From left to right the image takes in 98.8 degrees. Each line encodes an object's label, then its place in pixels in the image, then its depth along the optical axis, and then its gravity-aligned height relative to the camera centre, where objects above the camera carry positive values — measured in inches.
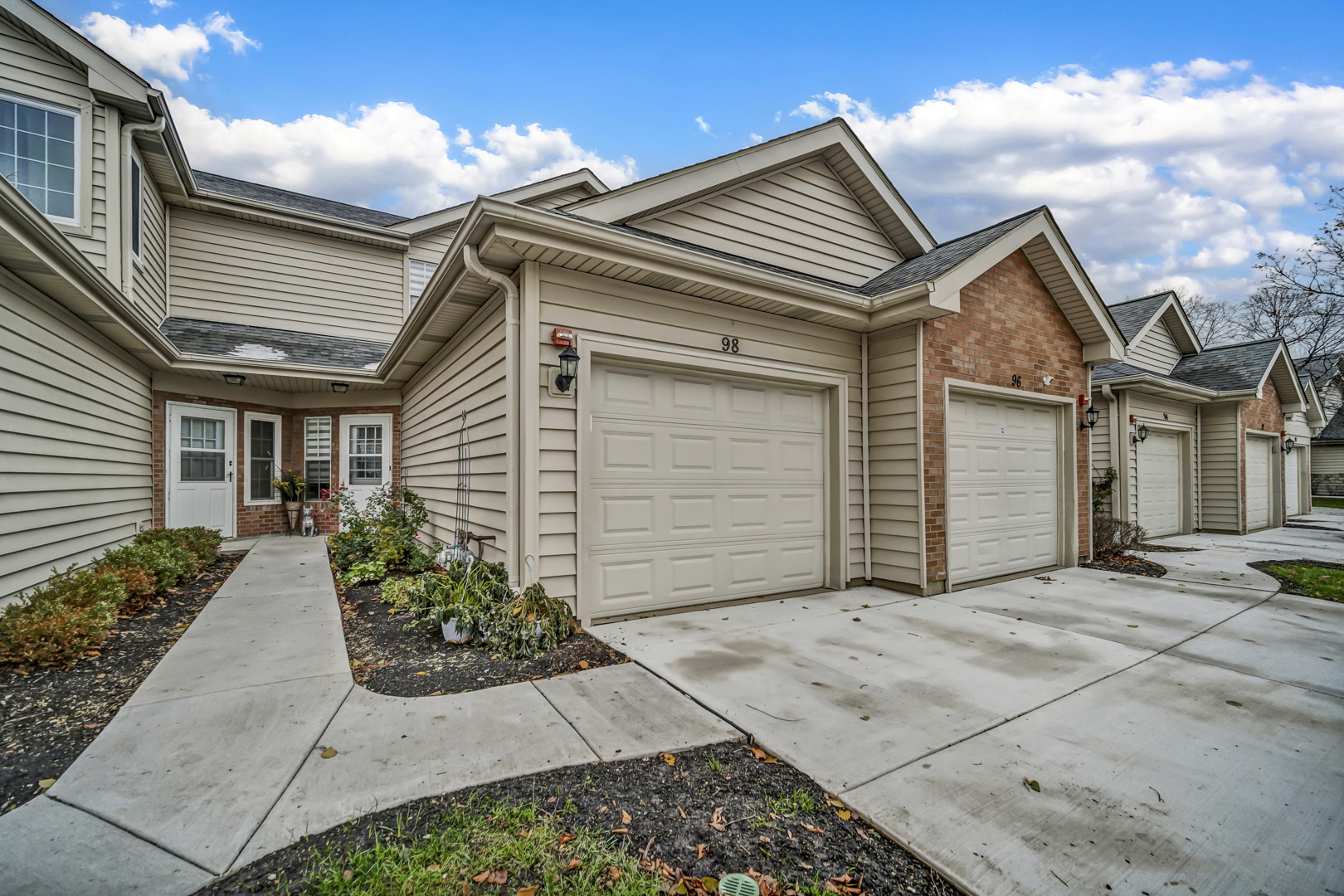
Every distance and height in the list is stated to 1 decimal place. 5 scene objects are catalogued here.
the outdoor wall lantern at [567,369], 170.2 +26.5
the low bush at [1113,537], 330.3 -49.3
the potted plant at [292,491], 391.5 -22.1
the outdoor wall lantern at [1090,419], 301.6 +19.6
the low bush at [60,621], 135.0 -40.6
